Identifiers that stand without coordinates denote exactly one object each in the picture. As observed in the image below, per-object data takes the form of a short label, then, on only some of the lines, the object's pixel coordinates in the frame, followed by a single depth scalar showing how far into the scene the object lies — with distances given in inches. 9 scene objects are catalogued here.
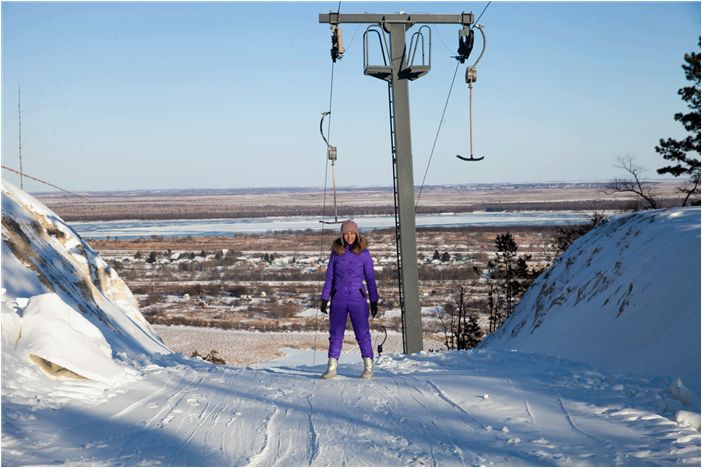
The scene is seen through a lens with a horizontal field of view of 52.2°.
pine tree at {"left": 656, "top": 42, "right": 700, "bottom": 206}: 1437.0
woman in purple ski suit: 338.0
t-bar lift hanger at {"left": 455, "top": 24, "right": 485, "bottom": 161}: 520.1
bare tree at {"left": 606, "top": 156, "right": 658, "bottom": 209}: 1165.1
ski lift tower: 529.0
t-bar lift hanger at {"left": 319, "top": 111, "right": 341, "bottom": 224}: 595.2
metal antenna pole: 467.1
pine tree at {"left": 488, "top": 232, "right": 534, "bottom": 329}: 1620.1
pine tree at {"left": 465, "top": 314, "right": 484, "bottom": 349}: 1424.7
